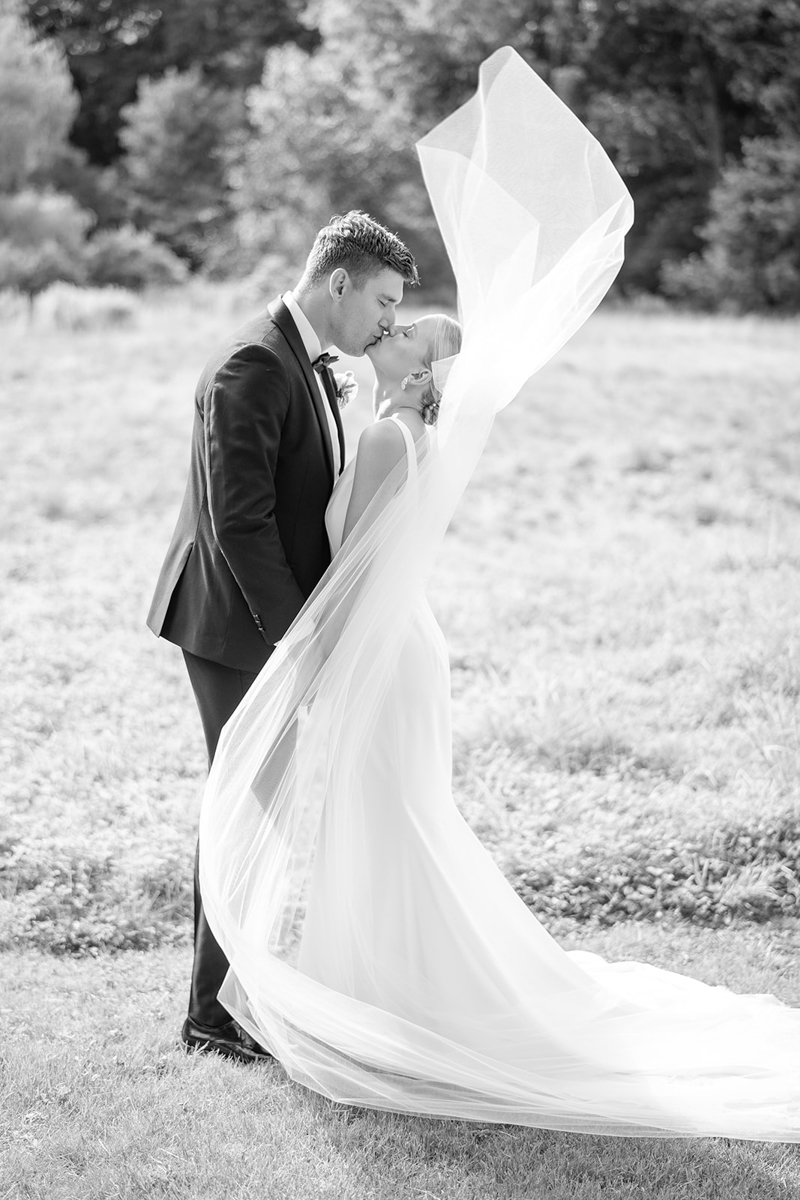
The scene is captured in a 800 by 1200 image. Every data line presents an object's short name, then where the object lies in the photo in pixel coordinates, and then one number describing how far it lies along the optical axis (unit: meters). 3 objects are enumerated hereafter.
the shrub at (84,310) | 15.14
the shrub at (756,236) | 22.72
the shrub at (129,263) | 23.88
